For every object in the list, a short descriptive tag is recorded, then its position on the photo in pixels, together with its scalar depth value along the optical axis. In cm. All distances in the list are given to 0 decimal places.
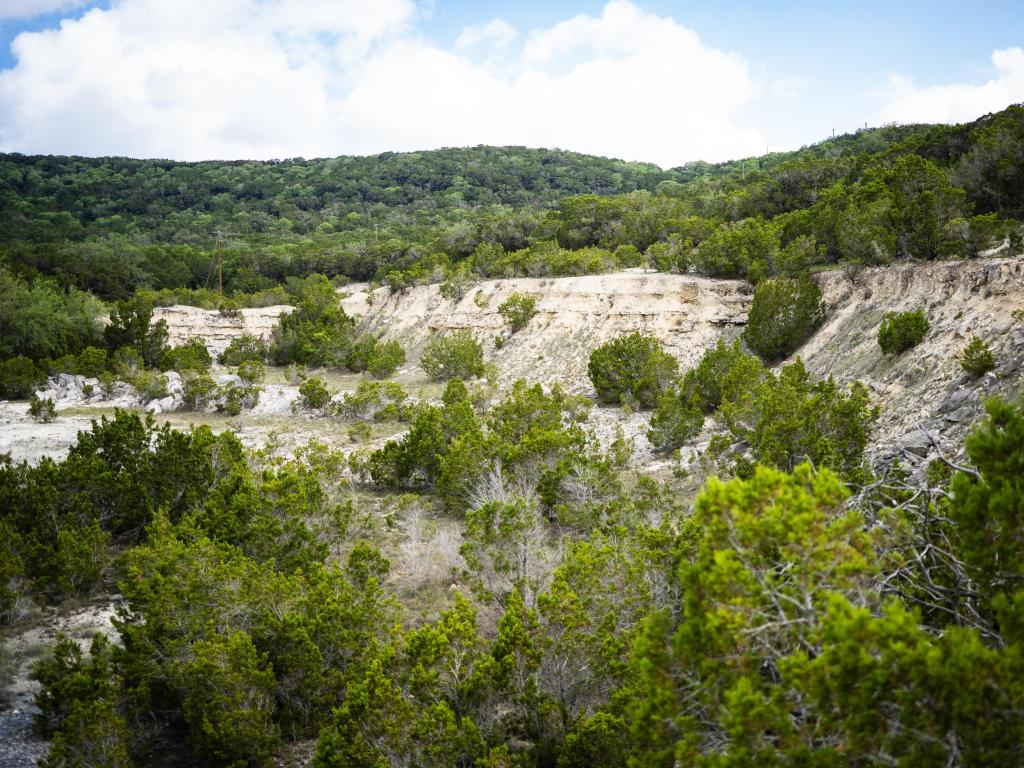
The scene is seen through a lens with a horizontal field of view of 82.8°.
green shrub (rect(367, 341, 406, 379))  2720
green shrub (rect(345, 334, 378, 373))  2873
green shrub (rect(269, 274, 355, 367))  2970
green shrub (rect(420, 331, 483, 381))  2570
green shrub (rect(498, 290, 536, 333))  2786
